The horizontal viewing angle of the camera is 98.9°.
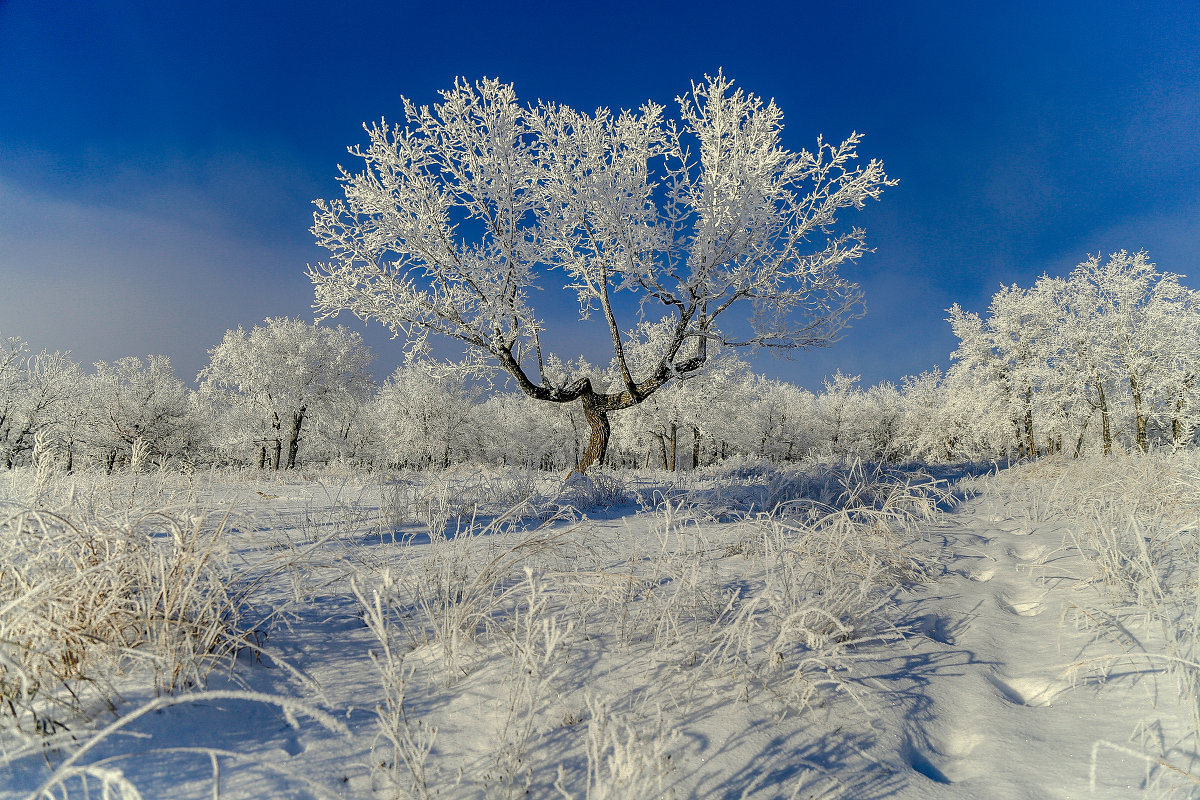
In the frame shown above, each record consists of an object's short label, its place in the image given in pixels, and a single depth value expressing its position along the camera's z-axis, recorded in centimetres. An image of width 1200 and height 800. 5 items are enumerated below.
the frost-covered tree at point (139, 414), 2991
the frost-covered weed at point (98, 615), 148
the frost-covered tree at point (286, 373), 3008
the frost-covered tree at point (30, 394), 2802
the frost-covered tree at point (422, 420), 4203
